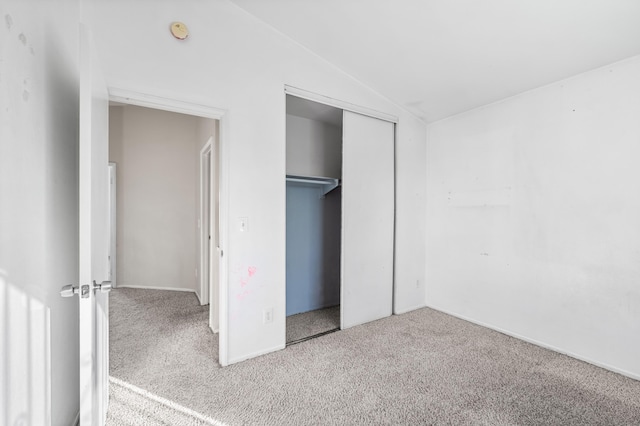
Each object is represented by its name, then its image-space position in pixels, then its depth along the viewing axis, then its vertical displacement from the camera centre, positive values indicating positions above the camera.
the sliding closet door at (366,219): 2.87 -0.09
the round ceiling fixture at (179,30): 1.95 +1.22
